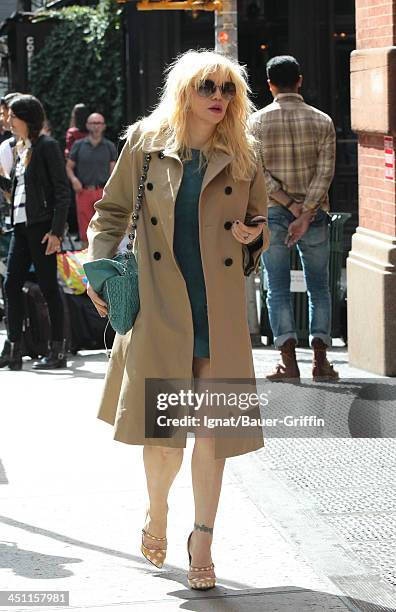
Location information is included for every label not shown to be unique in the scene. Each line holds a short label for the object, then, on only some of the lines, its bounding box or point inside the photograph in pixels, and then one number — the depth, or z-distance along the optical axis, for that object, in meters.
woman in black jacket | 13.43
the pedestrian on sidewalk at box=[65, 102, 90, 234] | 24.39
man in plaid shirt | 12.06
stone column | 12.37
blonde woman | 6.83
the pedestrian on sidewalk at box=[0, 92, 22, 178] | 14.51
